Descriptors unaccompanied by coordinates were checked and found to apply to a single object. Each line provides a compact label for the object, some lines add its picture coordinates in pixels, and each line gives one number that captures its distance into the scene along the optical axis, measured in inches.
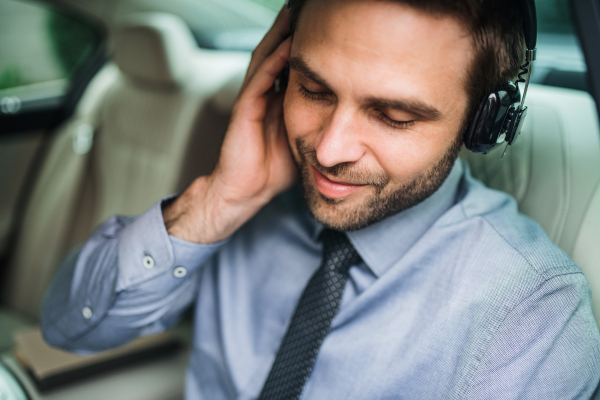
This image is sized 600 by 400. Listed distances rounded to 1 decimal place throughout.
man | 32.7
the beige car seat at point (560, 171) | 38.8
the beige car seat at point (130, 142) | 75.7
